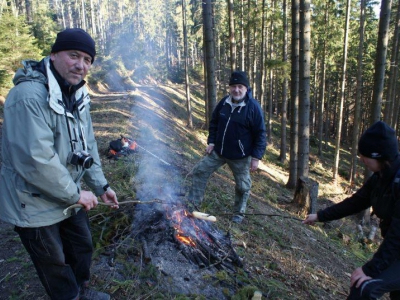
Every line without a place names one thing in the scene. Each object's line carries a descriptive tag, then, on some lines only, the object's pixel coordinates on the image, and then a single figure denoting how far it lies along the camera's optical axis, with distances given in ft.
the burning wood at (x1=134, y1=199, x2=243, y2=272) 12.61
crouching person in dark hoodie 8.60
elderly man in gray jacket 6.83
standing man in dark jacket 16.12
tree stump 28.22
